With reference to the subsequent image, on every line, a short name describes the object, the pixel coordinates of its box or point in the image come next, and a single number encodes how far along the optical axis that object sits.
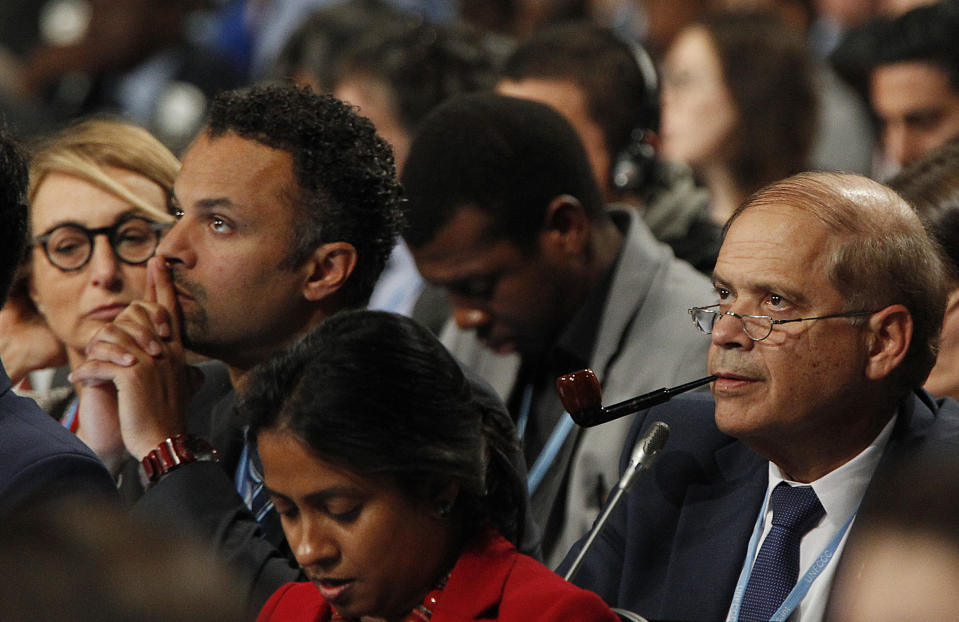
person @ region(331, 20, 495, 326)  10.02
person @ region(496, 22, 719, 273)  8.75
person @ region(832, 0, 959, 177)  9.04
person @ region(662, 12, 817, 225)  10.33
